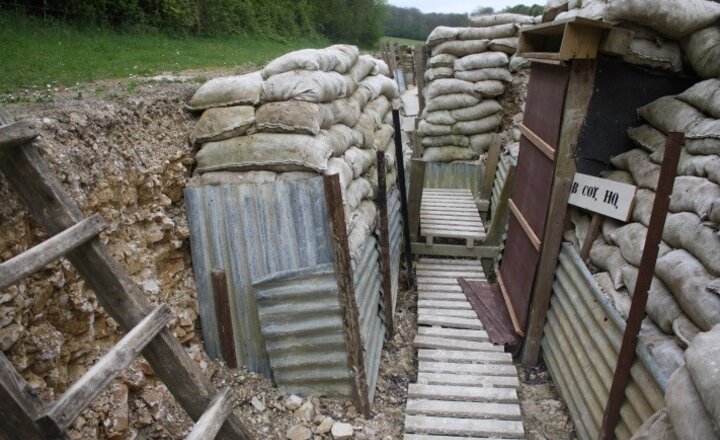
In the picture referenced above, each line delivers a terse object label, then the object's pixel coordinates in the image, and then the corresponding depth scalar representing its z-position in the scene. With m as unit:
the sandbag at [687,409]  1.41
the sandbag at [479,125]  9.15
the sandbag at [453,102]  9.09
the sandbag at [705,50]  3.17
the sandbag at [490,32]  8.95
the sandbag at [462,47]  9.09
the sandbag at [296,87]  3.55
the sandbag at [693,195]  2.61
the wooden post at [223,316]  3.36
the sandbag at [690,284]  2.26
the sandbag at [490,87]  8.87
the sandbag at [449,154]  9.30
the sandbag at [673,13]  3.23
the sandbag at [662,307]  2.56
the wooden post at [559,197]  3.62
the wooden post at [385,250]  4.40
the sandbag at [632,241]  3.04
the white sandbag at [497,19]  9.04
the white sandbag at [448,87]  9.06
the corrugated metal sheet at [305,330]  3.29
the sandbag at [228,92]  3.58
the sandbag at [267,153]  3.32
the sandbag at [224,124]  3.49
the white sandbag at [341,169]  3.58
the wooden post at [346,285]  3.15
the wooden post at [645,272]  2.37
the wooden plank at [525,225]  4.22
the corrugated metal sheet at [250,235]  3.24
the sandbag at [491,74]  8.85
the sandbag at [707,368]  1.39
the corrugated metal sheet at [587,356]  2.63
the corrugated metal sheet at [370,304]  3.75
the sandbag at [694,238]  2.39
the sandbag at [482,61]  8.81
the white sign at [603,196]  3.38
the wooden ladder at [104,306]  1.54
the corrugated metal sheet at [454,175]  9.11
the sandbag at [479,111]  9.03
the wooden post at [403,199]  5.58
